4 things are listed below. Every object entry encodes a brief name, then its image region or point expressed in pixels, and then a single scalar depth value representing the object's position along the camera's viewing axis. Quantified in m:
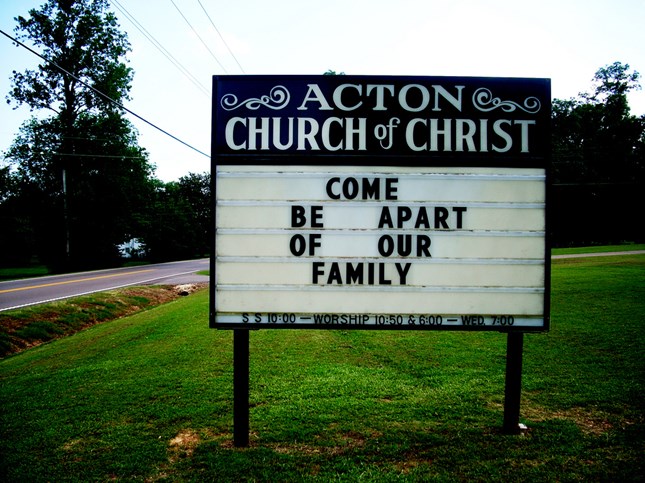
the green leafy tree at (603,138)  52.75
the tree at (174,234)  56.19
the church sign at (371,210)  4.50
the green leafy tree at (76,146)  30.62
